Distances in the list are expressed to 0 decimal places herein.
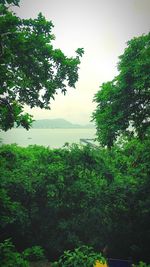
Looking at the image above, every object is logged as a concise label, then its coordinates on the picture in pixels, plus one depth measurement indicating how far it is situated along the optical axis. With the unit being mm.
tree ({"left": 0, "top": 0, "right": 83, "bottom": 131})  5222
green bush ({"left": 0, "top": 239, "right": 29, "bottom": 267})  4234
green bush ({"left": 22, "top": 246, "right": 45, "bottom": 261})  4878
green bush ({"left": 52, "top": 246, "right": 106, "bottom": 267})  3944
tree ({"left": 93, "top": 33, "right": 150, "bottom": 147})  10402
